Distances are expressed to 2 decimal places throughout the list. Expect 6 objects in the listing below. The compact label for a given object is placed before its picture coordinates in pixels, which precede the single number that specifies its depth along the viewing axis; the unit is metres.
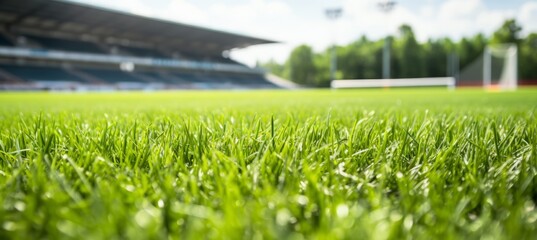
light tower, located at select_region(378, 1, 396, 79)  37.44
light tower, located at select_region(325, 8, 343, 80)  38.16
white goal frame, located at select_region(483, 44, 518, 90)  21.30
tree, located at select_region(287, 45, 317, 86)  58.91
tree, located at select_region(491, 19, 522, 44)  46.03
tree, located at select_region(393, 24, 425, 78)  50.78
